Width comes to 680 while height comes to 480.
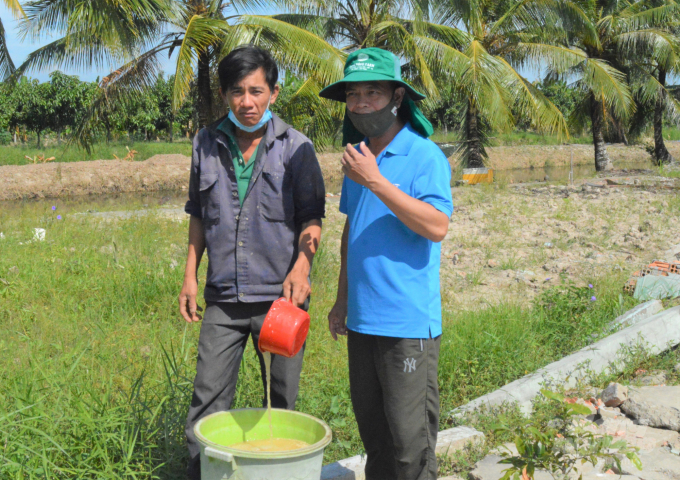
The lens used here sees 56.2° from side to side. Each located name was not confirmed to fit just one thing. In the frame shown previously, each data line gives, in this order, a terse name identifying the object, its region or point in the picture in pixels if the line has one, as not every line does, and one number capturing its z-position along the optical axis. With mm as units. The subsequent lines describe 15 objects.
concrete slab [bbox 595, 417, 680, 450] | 3003
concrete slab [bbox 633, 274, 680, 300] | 4996
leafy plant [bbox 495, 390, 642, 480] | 2064
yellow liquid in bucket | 1901
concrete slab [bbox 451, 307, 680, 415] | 3295
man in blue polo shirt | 1967
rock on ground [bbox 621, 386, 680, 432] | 3156
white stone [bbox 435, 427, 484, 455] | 2822
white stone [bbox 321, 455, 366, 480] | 2611
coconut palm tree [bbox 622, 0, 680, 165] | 19203
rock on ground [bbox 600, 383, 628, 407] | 3337
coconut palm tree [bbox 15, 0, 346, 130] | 9688
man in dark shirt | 2266
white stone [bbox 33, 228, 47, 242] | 6694
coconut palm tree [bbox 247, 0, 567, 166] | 13922
